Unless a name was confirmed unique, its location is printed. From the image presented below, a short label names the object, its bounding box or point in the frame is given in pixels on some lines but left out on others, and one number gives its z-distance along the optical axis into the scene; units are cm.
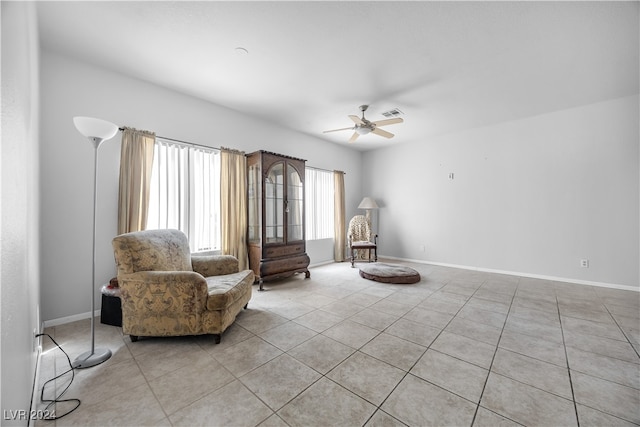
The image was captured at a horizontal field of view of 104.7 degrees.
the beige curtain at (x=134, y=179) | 281
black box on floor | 246
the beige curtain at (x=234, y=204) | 370
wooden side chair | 566
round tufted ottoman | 390
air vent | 395
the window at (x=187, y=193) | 318
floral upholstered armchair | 208
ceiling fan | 353
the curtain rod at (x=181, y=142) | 285
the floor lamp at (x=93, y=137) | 180
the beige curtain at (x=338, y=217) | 575
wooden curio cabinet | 376
